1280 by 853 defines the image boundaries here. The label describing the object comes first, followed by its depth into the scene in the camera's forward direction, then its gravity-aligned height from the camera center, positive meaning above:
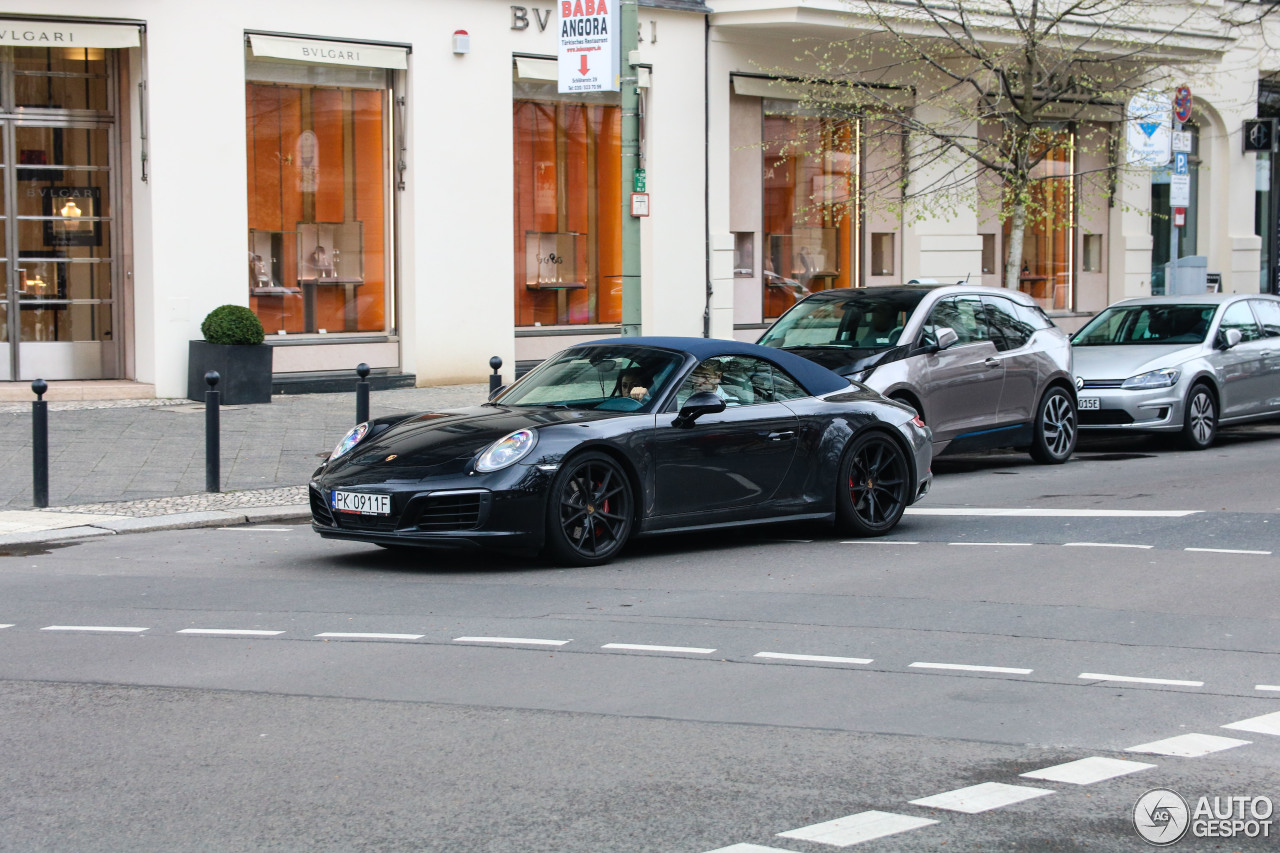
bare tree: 20.64 +3.42
